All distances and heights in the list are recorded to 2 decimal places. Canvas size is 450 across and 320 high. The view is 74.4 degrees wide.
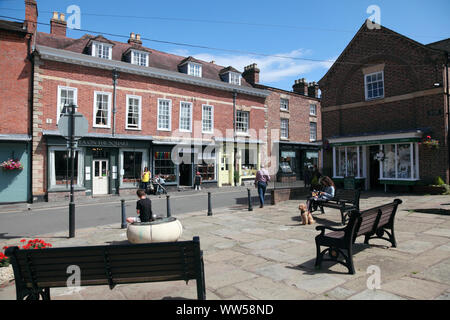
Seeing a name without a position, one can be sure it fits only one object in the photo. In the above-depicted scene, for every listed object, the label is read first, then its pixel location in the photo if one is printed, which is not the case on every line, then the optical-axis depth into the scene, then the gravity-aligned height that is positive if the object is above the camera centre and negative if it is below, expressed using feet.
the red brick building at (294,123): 92.89 +14.83
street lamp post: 25.86 -0.05
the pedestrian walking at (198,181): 71.90 -3.17
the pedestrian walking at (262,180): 40.72 -1.80
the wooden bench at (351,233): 15.55 -3.85
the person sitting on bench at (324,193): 31.14 -2.88
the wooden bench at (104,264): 10.92 -3.57
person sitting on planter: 22.97 -3.28
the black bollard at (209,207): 35.24 -4.68
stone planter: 19.97 -4.27
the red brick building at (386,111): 48.57 +10.32
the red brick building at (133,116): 55.72 +12.21
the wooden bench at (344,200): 28.22 -3.41
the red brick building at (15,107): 51.60 +11.28
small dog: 28.21 -4.56
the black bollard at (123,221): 29.19 -5.17
